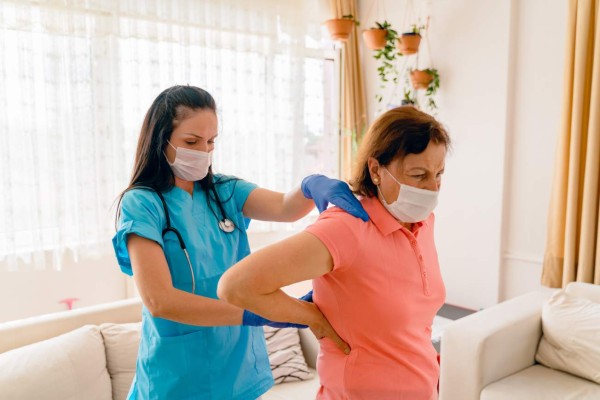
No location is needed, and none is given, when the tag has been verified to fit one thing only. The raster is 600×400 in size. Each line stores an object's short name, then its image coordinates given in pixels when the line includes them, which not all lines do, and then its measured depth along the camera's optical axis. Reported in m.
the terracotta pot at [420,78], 3.33
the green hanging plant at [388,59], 3.44
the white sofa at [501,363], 2.13
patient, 1.00
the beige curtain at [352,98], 3.96
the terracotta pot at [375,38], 3.40
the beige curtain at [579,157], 2.61
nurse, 1.14
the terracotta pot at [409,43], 3.32
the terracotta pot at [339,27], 3.47
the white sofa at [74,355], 1.78
